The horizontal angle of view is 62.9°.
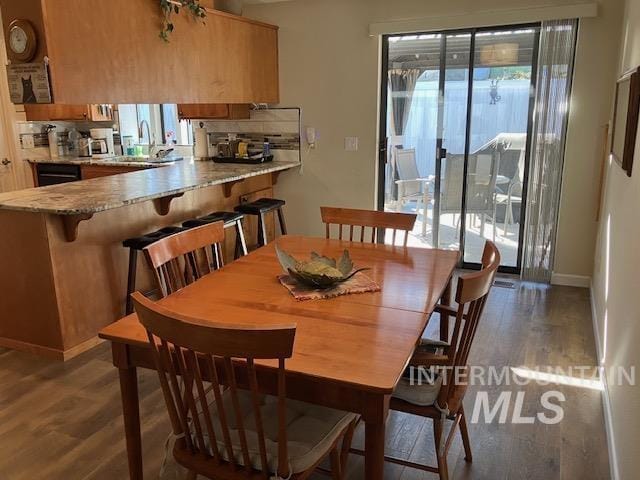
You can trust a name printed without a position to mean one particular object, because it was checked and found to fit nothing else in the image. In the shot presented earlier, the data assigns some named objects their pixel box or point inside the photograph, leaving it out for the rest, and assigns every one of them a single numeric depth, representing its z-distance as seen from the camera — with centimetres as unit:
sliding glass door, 440
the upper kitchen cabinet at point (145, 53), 301
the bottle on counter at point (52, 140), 571
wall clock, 292
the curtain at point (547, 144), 401
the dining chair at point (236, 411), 127
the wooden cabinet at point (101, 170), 512
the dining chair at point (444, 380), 168
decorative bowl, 198
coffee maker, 589
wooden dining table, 139
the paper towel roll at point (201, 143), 544
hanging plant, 375
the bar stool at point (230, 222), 394
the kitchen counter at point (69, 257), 297
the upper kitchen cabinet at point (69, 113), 544
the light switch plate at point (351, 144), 493
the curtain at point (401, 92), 472
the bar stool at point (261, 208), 442
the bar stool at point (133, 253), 332
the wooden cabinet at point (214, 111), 512
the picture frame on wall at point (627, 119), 236
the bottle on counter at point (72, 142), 593
